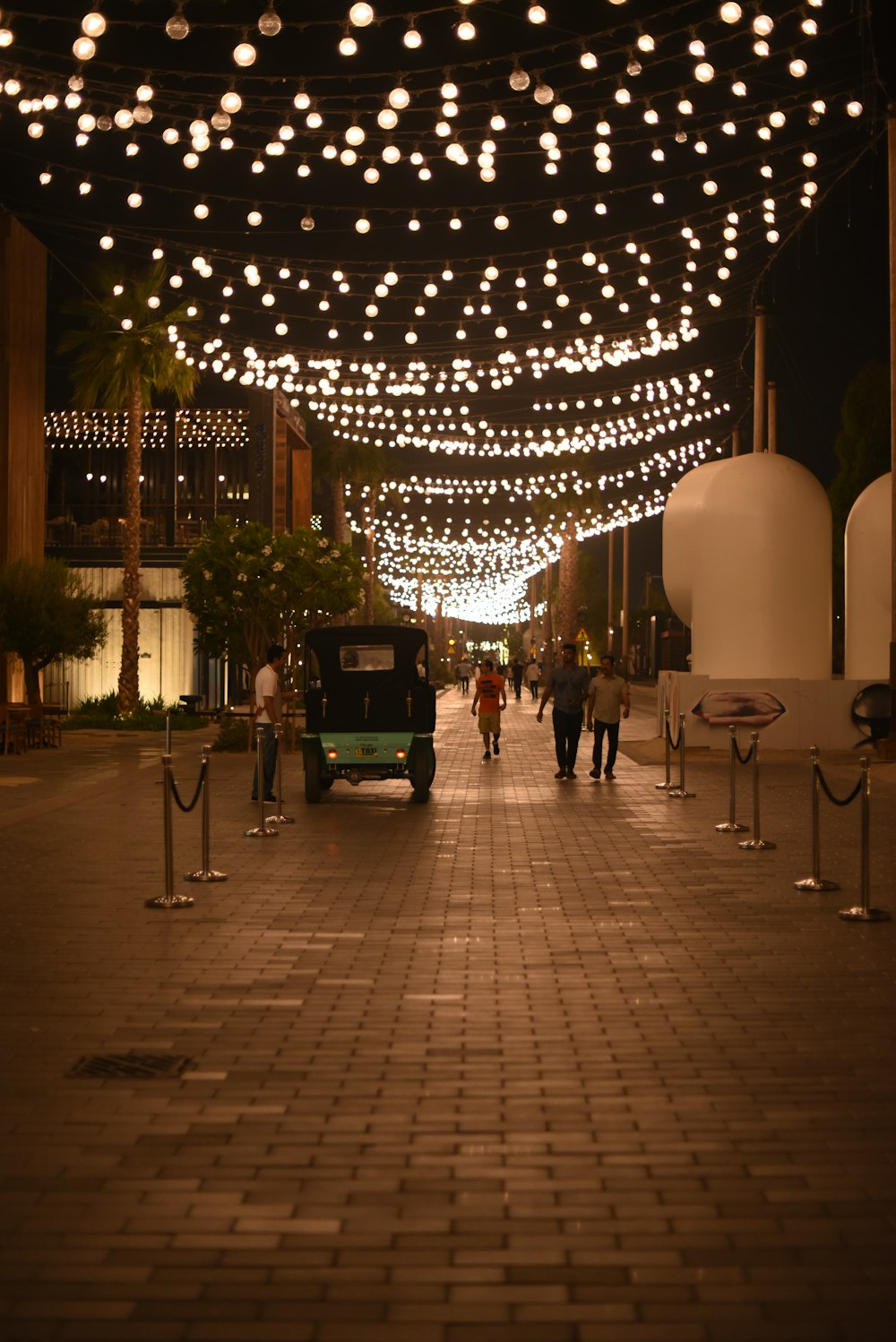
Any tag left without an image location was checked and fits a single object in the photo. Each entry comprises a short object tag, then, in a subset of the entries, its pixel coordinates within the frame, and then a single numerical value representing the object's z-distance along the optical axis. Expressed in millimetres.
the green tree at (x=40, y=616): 33688
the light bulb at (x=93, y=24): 13187
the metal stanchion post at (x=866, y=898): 10844
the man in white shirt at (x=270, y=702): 18562
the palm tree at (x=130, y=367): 37625
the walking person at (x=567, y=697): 23391
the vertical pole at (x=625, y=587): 74125
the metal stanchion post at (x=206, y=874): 12852
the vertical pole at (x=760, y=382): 30672
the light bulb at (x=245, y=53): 13578
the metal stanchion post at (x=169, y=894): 11562
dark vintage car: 20109
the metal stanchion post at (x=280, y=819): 17500
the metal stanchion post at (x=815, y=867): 12250
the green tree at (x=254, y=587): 34688
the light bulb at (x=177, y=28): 13219
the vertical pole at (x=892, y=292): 24000
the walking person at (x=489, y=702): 28922
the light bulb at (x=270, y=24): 13117
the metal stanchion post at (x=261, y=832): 16188
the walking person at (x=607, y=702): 23359
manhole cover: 7000
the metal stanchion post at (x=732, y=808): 16562
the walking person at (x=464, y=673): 69188
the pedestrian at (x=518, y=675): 67438
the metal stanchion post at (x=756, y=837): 14945
